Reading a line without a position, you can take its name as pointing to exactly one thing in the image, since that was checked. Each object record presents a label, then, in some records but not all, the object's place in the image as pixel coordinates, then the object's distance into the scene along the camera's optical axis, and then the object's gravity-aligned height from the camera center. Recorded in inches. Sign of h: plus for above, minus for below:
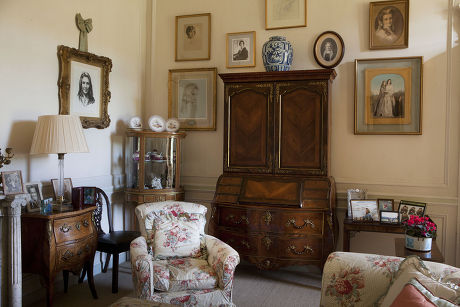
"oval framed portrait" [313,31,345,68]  160.7 +40.8
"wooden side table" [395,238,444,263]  108.5 -30.3
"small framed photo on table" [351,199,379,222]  142.5 -23.2
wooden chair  138.6 -33.9
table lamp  120.5 +3.0
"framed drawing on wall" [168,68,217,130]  181.2 +23.2
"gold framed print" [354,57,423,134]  152.2 +20.8
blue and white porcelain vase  153.9 +37.1
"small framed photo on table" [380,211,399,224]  137.9 -24.5
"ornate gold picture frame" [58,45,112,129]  140.8 +23.1
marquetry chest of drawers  115.6 -30.0
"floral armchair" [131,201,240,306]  104.0 -33.0
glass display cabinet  165.2 -8.5
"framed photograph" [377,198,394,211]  145.3 -20.9
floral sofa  76.3 -26.1
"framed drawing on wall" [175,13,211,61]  181.3 +51.3
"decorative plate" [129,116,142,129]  170.9 +10.4
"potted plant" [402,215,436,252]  112.2 -24.7
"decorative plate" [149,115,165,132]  170.1 +9.9
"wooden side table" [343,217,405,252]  135.9 -28.1
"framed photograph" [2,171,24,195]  110.3 -10.7
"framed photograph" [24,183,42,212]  120.0 -16.3
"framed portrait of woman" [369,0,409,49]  153.3 +49.0
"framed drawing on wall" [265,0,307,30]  166.6 +57.6
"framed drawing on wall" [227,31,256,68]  174.1 +43.9
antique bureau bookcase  143.5 -9.5
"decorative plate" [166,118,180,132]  176.1 +9.7
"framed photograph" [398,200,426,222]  140.0 -22.1
